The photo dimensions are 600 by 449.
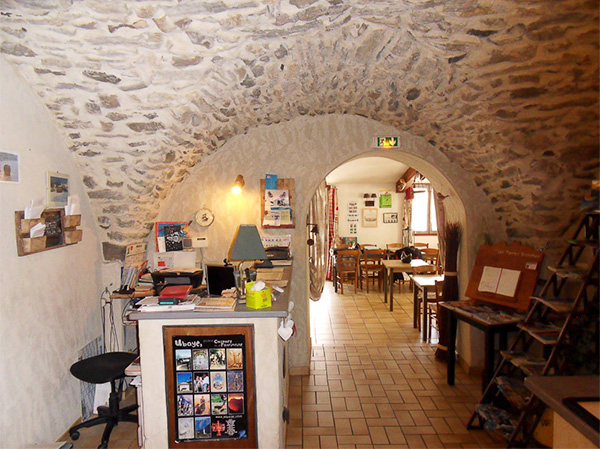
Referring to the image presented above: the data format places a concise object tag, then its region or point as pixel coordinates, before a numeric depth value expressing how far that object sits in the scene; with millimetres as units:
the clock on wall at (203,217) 4523
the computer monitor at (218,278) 3010
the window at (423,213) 9977
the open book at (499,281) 3961
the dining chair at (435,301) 5504
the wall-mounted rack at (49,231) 2832
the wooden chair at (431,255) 8234
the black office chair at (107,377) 3188
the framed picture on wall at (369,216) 9820
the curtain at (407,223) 9492
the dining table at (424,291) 5578
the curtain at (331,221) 9398
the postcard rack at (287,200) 4562
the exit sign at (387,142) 4523
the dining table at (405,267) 6914
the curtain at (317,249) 7480
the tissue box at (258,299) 2693
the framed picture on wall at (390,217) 9852
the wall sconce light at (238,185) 4410
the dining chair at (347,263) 8125
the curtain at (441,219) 5152
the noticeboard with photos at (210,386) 2695
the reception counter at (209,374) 2686
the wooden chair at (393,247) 9492
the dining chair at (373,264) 8180
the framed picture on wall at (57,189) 3172
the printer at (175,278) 3469
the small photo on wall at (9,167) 2682
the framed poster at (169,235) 4445
